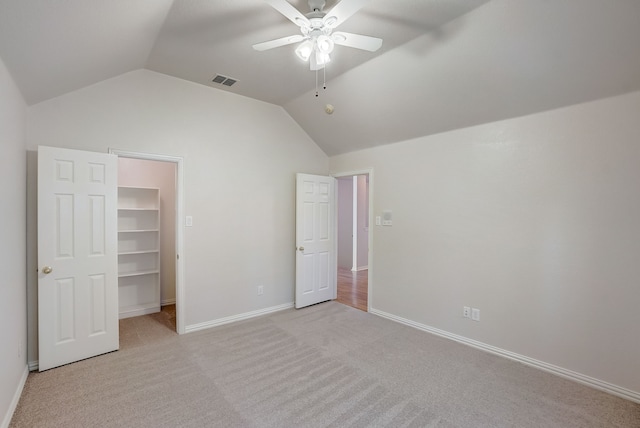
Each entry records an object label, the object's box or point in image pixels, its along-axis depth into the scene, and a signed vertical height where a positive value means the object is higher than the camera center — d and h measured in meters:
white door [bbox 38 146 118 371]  2.59 -0.42
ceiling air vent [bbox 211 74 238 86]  3.33 +1.53
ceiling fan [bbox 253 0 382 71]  1.76 +1.19
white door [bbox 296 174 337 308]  4.32 -0.44
